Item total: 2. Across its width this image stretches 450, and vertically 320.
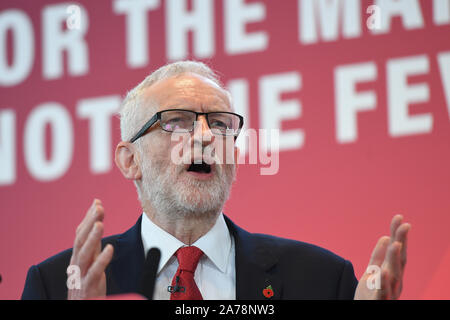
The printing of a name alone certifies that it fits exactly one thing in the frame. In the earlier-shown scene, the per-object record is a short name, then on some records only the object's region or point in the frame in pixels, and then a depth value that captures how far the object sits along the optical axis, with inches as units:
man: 183.6
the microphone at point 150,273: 181.6
